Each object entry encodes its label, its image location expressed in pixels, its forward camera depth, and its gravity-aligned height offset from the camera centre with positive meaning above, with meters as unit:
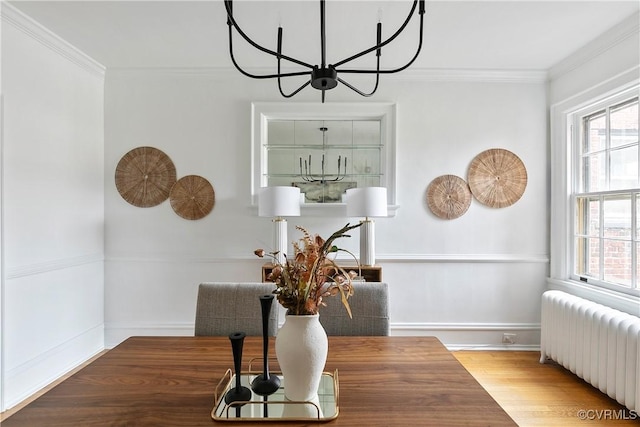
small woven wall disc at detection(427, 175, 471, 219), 3.24 +0.16
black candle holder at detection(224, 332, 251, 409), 1.03 -0.51
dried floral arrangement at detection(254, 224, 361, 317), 1.04 -0.18
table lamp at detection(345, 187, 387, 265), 2.78 +0.04
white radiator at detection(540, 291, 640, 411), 2.05 -0.84
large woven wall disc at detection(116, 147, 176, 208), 3.23 +0.34
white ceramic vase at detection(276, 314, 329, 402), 1.02 -0.40
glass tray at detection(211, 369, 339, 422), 0.95 -0.54
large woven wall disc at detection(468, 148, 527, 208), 3.23 +0.32
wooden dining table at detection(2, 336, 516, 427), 0.94 -0.53
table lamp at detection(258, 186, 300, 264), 2.79 +0.08
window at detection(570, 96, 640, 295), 2.46 +0.15
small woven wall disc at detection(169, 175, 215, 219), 3.22 +0.14
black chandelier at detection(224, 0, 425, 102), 1.23 +0.48
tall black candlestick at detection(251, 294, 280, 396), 1.08 -0.51
